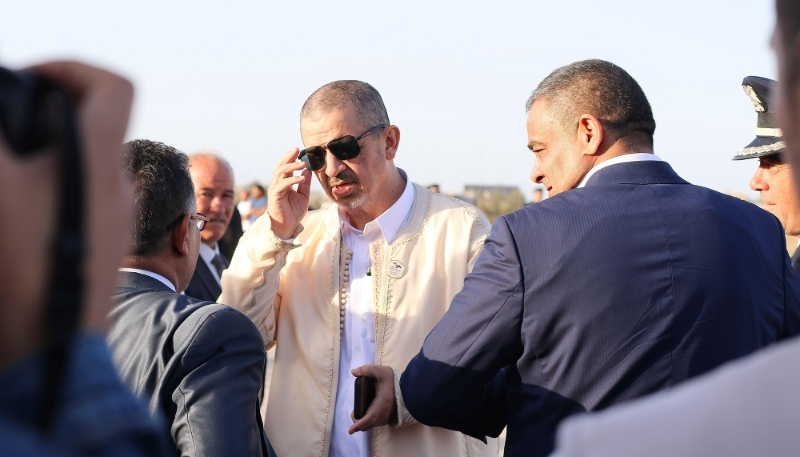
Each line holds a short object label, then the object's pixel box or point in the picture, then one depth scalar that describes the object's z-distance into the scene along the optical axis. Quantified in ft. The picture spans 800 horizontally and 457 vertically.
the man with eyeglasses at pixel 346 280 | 11.89
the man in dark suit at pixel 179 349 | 7.89
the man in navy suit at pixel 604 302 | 7.92
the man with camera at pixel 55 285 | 2.65
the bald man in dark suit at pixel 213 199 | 19.39
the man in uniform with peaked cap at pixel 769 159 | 12.20
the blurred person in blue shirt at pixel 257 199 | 61.52
